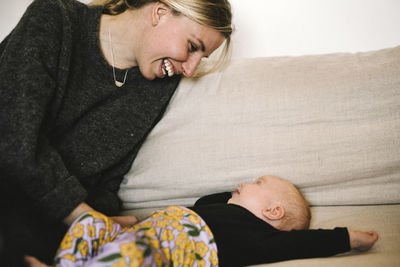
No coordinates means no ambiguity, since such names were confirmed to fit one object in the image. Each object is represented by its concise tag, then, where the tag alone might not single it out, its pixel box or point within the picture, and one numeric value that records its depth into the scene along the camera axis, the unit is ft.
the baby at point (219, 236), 2.55
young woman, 2.82
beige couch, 3.68
